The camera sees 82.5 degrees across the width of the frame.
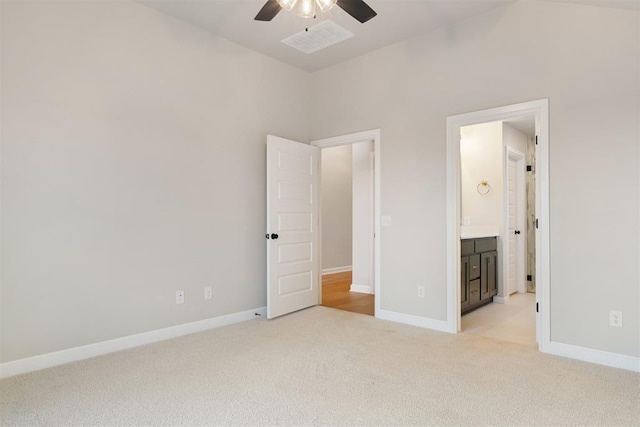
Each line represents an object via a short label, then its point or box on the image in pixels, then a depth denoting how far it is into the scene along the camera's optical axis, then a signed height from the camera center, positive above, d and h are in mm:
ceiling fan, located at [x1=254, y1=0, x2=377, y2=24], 2240 +1308
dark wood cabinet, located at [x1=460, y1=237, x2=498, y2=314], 4094 -741
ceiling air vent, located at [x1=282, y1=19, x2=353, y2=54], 3422 +1747
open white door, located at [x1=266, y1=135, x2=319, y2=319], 4008 -154
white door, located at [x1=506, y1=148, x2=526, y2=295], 5307 -137
